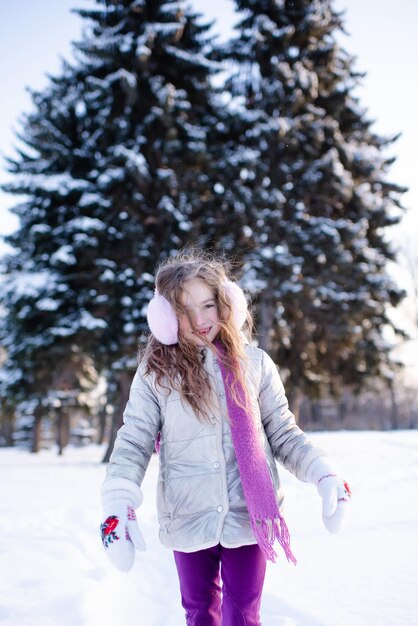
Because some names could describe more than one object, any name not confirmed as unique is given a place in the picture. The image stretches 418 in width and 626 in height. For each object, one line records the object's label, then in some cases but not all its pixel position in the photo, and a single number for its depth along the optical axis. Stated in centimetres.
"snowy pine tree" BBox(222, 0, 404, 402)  1225
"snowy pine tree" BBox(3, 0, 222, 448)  1110
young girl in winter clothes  177
